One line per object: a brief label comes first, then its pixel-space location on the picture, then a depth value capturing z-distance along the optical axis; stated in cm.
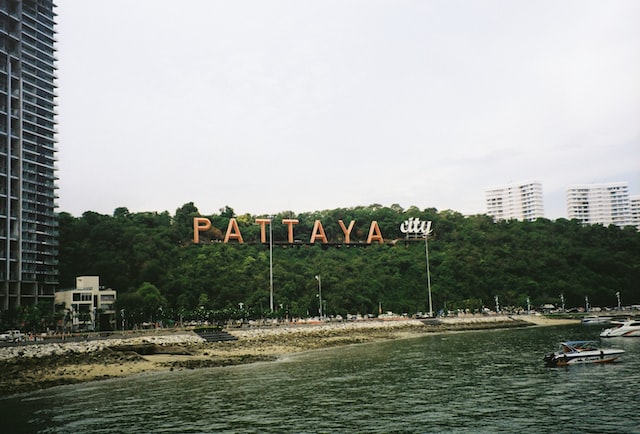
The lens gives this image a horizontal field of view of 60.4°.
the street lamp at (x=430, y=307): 11692
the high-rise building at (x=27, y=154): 10469
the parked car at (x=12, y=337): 7115
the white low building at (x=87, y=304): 9538
